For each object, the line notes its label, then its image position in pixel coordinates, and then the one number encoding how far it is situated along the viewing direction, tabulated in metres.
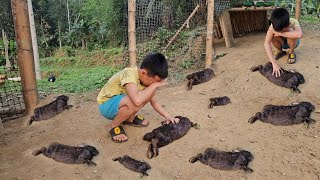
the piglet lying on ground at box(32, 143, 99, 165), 2.86
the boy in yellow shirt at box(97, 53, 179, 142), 2.84
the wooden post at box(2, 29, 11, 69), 4.27
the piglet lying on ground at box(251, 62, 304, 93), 4.02
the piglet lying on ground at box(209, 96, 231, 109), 3.96
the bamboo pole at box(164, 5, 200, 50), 6.79
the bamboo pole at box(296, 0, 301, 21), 6.88
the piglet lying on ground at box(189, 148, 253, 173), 2.68
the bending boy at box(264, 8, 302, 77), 4.00
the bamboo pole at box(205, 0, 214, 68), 5.25
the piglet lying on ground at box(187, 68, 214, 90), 4.79
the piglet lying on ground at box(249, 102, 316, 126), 3.29
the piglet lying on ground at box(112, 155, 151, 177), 2.68
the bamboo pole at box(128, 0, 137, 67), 4.62
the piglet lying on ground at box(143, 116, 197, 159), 2.96
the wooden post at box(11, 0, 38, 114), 3.96
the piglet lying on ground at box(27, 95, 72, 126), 3.91
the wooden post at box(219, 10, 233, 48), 6.55
